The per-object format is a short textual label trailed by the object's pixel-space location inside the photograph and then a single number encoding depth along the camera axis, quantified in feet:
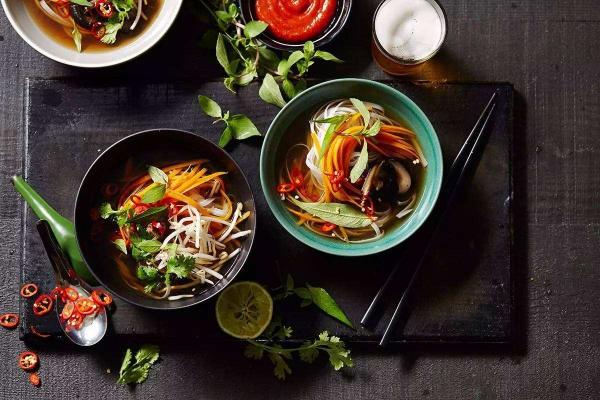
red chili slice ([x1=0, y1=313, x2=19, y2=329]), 3.05
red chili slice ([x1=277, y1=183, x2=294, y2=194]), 2.88
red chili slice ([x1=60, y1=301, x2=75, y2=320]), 2.94
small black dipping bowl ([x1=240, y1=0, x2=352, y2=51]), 2.97
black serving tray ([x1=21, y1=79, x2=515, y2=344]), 2.99
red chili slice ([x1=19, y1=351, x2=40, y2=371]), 3.03
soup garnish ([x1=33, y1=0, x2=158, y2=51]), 2.97
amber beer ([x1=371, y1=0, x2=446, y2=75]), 2.96
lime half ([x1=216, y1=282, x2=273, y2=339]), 2.93
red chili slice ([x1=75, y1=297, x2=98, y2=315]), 2.93
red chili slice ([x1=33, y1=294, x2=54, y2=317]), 2.98
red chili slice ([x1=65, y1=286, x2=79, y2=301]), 2.95
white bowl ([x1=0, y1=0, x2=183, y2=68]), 2.93
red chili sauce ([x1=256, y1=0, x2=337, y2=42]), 2.99
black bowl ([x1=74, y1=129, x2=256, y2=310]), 2.81
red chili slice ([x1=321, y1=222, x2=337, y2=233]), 2.87
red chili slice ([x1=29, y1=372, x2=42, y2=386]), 3.04
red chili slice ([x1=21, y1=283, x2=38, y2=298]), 2.98
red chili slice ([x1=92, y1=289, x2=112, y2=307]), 2.94
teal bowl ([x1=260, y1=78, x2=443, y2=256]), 2.80
